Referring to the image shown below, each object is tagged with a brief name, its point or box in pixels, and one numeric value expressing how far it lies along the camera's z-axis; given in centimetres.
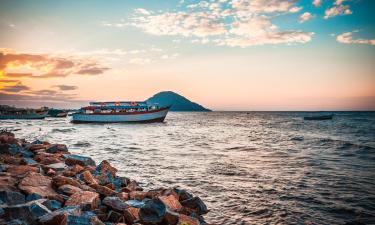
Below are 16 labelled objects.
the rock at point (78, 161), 1212
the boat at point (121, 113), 6347
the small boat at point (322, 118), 10556
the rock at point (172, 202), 743
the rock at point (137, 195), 824
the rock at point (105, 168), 1155
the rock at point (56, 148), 1545
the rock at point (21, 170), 887
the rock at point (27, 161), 1071
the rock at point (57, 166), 1025
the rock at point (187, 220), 647
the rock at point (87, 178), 909
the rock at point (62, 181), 798
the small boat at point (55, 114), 11821
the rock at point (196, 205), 830
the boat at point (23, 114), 8281
